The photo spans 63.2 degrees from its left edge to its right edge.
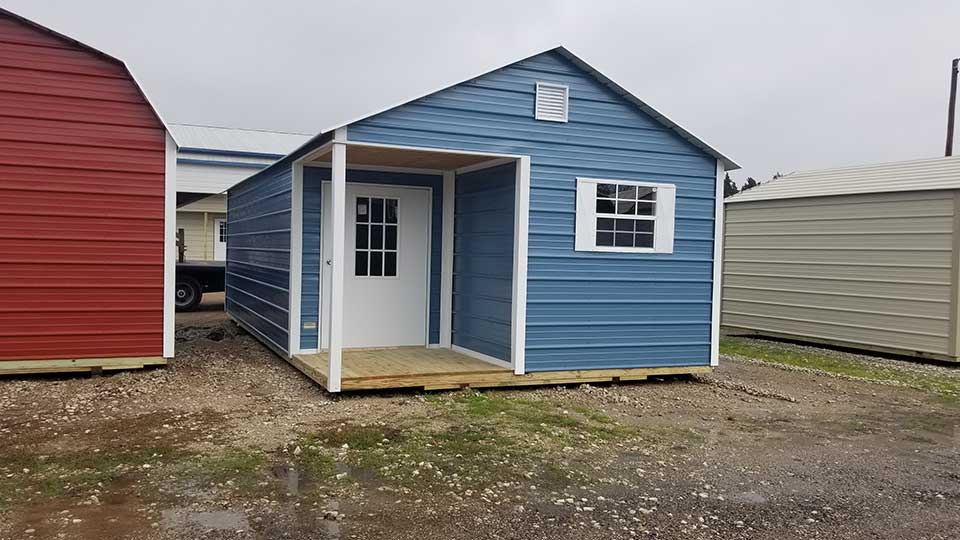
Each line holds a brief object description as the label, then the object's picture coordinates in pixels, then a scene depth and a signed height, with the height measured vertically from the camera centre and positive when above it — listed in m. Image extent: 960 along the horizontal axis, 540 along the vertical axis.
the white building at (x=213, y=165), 21.89 +2.21
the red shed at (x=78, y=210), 7.15 +0.24
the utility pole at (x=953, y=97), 20.06 +4.27
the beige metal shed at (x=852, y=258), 10.38 +0.00
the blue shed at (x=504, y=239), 7.33 +0.09
